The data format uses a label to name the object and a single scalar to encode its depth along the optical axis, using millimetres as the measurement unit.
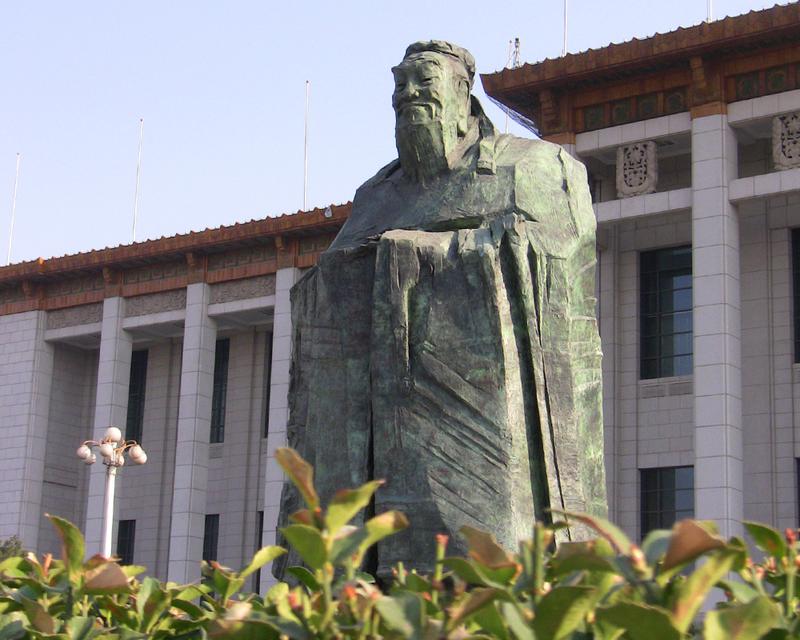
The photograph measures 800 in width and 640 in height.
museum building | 23172
